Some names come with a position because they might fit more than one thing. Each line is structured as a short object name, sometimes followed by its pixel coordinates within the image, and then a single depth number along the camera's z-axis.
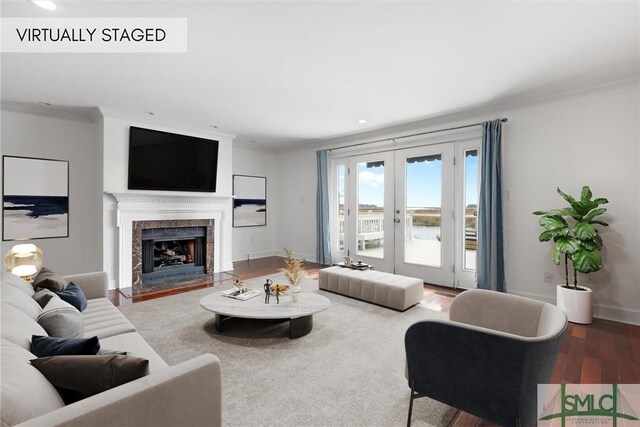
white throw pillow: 1.75
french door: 4.69
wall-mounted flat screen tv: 4.80
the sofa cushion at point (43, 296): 2.08
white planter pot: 3.30
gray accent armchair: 1.33
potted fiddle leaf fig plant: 3.21
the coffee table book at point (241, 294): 3.24
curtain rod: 4.18
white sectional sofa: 0.97
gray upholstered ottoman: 3.71
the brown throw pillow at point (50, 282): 2.41
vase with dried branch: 3.04
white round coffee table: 2.80
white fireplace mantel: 4.68
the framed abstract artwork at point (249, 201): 6.92
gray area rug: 1.88
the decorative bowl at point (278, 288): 3.15
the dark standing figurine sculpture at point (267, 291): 3.14
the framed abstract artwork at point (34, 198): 4.30
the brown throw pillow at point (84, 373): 1.16
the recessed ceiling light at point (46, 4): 2.10
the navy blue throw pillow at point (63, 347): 1.32
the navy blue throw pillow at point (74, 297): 2.31
